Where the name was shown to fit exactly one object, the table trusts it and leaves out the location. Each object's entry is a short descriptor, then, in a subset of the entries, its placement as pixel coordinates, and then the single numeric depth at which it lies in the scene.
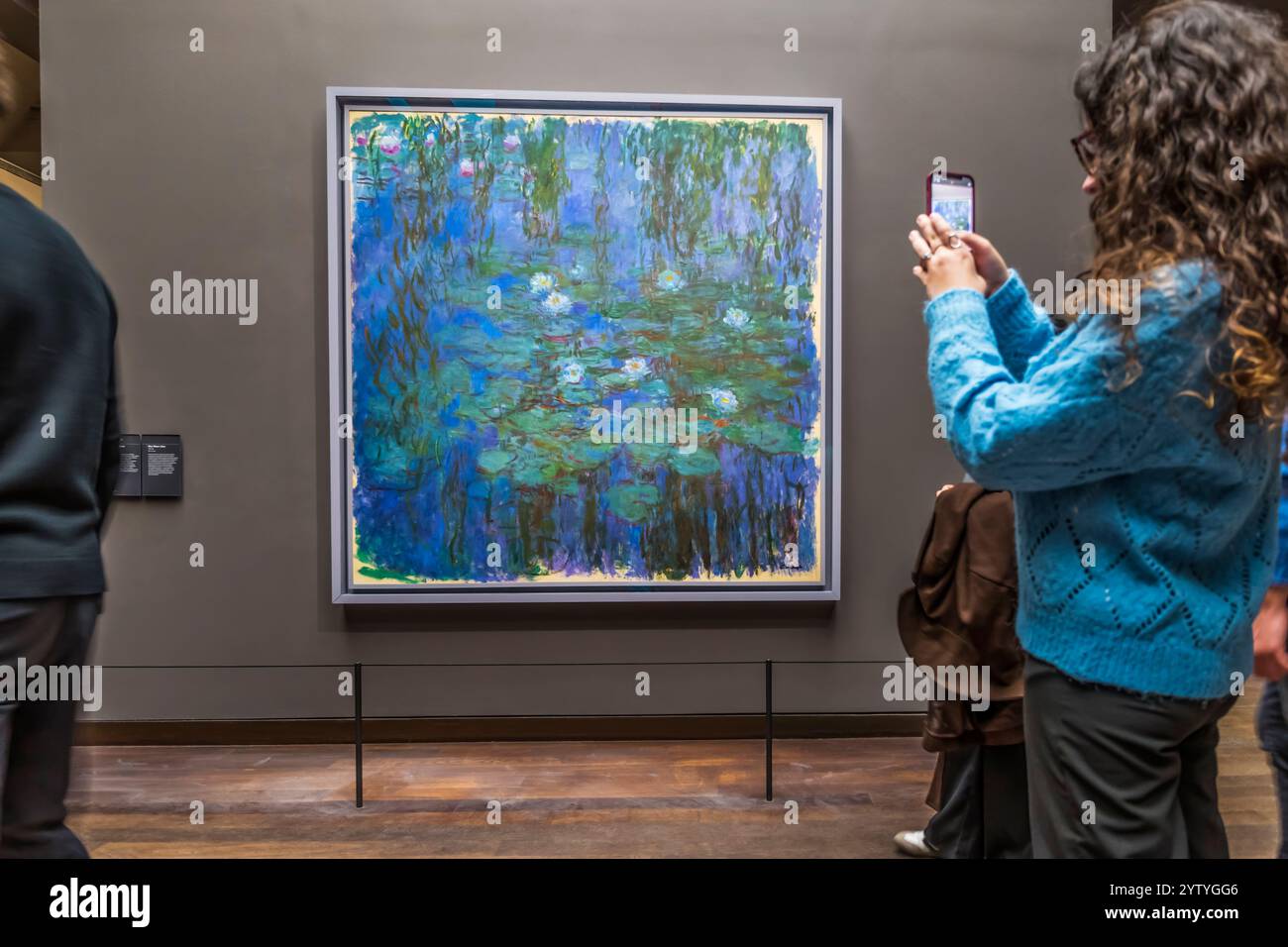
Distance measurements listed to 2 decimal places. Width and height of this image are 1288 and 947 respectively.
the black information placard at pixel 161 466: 3.89
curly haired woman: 1.01
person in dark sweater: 1.48
